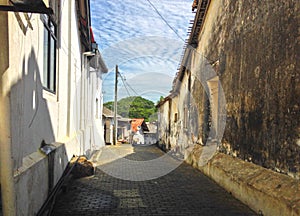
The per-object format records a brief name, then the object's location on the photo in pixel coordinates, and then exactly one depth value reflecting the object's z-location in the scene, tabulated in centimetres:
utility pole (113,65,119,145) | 2348
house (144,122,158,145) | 4388
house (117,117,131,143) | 3432
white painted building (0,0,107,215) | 278
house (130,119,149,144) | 3844
